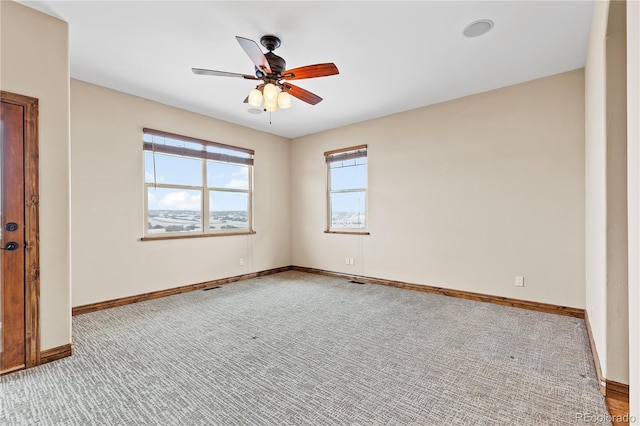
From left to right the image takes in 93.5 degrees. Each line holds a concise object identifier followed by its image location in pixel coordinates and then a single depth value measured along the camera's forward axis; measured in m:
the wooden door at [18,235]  2.24
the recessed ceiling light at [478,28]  2.55
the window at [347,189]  5.29
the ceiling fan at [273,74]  2.53
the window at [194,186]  4.30
